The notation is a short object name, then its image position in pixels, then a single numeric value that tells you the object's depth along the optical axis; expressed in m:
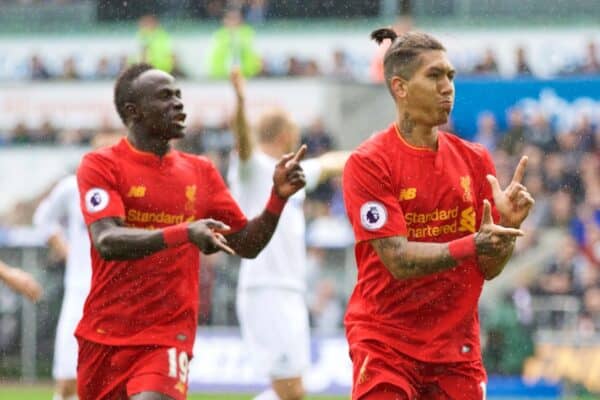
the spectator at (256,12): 25.95
